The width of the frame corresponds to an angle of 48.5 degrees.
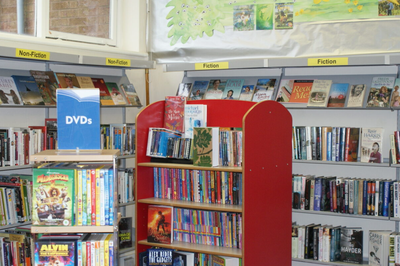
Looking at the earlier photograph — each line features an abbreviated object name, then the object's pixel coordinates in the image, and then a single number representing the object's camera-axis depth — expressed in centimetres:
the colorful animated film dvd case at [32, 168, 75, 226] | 202
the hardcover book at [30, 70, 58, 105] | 358
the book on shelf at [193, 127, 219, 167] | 304
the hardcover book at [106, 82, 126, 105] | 415
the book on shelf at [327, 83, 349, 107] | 366
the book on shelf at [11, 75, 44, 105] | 347
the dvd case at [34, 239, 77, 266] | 202
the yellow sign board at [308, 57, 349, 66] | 349
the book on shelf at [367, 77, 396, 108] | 348
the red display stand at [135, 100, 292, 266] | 289
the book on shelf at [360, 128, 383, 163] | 341
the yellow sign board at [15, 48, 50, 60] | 322
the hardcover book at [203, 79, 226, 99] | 410
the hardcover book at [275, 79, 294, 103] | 383
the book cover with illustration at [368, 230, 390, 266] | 336
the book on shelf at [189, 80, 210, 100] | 416
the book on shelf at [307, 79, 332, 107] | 369
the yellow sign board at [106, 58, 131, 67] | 389
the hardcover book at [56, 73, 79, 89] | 376
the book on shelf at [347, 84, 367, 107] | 357
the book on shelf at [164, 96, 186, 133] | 346
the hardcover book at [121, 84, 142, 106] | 427
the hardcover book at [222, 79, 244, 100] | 405
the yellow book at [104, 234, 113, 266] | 205
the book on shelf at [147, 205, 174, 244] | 325
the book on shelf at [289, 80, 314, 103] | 377
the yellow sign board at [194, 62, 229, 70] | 391
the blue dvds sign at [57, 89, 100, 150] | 209
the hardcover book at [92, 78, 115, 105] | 404
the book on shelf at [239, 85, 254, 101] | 398
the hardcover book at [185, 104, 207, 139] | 333
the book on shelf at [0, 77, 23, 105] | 332
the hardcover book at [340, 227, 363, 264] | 345
